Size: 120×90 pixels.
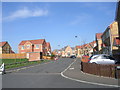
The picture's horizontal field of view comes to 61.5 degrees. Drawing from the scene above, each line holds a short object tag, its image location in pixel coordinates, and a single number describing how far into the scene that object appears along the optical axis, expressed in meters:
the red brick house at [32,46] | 46.73
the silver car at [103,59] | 11.41
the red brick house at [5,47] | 45.66
